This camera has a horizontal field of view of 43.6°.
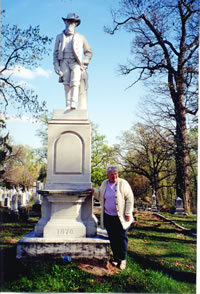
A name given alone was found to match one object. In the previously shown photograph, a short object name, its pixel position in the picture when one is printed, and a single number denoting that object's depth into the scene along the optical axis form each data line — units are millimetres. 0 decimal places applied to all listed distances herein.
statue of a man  5285
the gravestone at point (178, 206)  12906
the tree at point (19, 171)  27141
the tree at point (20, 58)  11484
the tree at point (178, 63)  11371
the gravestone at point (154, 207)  15398
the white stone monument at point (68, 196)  4191
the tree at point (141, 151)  19503
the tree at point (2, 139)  9684
